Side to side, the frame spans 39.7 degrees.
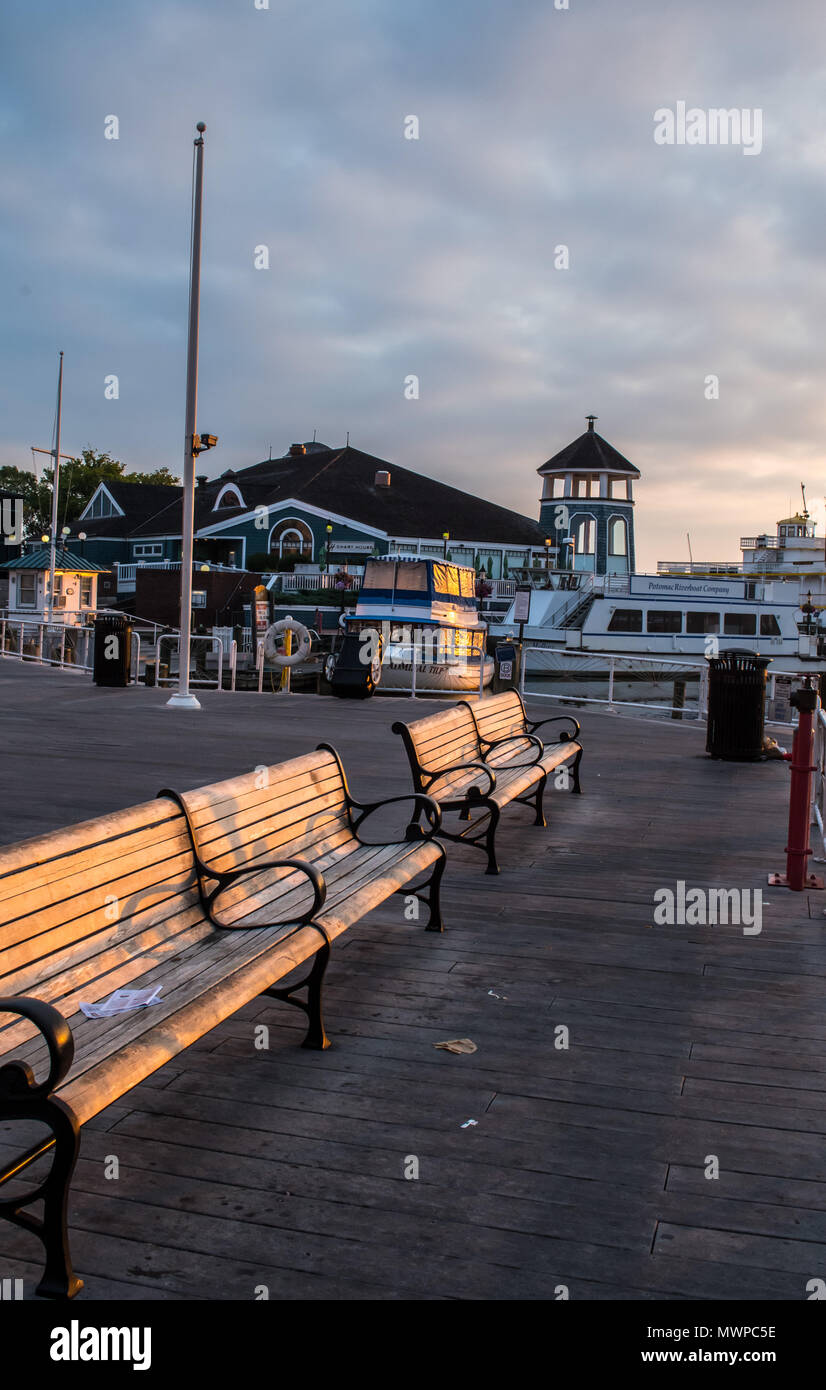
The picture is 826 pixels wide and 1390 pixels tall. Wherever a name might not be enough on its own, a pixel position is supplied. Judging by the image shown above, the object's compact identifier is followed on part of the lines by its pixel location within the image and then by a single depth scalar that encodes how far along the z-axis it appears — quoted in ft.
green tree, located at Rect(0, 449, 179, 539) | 293.43
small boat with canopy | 93.97
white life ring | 79.46
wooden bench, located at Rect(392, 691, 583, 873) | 24.56
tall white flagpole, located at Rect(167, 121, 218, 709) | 56.59
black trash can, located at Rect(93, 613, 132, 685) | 69.31
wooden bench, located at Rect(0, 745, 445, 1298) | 9.47
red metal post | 23.70
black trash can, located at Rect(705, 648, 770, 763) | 41.65
